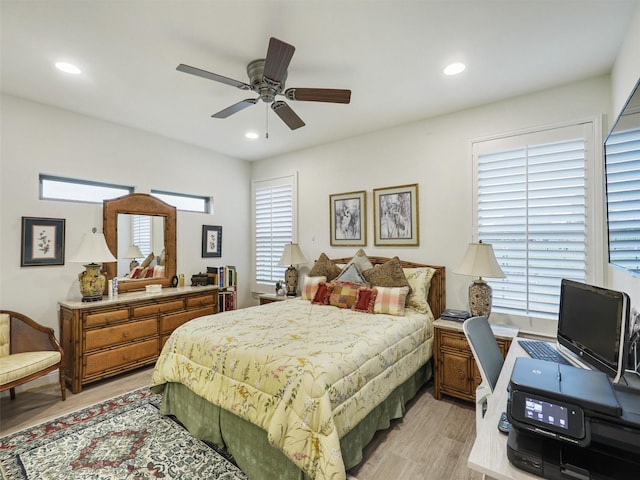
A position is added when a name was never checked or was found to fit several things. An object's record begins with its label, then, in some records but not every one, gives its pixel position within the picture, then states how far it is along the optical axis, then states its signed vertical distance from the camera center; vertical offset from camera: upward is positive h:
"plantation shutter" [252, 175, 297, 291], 4.83 +0.33
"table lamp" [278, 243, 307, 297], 4.33 -0.25
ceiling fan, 1.85 +1.15
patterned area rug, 1.94 -1.48
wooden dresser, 2.99 -0.96
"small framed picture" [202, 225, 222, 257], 4.65 +0.03
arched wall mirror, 3.65 +0.07
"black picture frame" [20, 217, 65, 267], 3.03 +0.00
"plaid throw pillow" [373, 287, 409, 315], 3.04 -0.57
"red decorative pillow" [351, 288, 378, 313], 3.14 -0.59
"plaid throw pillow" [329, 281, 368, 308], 3.29 -0.56
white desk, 0.92 -0.69
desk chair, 1.63 -0.65
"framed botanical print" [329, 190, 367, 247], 4.01 +0.35
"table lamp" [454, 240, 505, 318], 2.70 -0.23
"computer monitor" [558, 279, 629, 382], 1.28 -0.39
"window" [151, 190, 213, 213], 4.22 +0.63
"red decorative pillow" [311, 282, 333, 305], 3.50 -0.59
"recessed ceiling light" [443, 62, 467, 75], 2.43 +1.45
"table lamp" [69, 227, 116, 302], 3.09 -0.18
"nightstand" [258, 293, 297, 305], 4.30 -0.79
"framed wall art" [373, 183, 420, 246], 3.59 +0.35
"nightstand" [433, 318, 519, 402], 2.69 -1.06
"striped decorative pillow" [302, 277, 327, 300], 3.74 -0.53
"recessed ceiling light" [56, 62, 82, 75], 2.45 +1.45
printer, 0.88 -0.55
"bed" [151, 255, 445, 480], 1.65 -0.92
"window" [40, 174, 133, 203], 3.24 +0.60
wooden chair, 2.59 -1.00
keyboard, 1.77 -0.67
